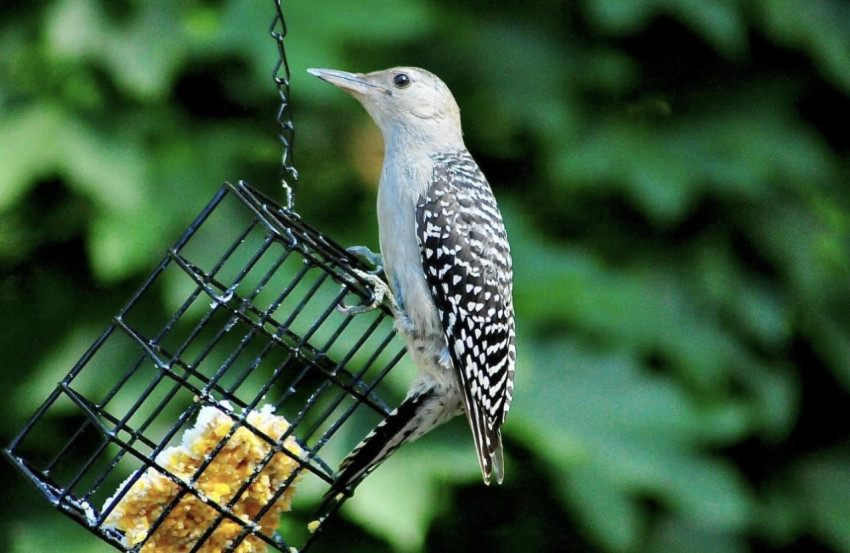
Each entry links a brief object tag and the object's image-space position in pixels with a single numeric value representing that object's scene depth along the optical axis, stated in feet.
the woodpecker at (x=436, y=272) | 25.22
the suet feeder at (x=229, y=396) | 22.06
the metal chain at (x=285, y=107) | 22.44
